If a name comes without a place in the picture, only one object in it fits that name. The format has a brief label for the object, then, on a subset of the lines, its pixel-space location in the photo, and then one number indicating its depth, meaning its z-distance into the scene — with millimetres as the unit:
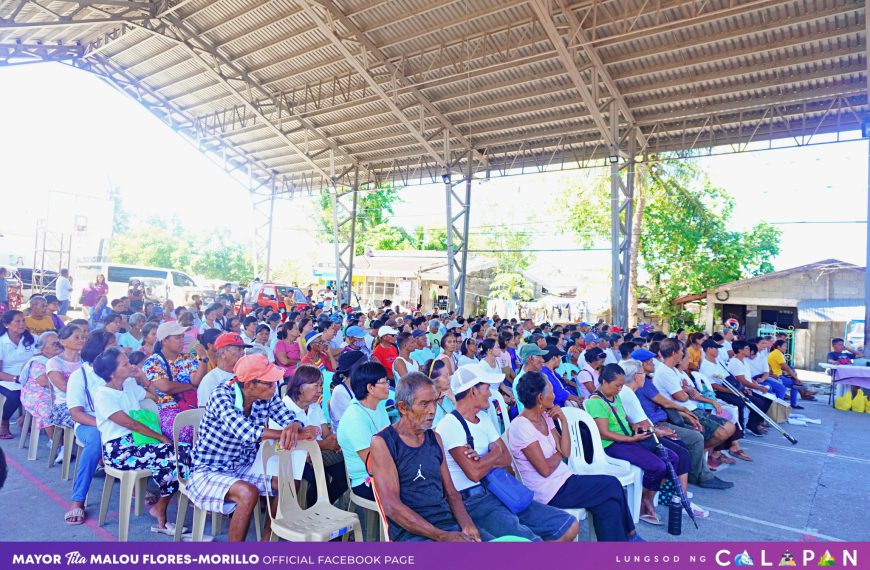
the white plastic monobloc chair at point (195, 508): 2748
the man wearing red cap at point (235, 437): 2615
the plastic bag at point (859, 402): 8789
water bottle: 3510
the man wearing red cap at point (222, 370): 3652
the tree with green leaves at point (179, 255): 31703
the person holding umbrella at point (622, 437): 3594
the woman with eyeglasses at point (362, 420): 2762
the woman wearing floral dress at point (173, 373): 3771
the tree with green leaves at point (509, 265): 25250
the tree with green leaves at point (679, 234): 17781
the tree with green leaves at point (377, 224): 30078
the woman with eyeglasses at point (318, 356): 5309
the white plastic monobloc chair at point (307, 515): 2453
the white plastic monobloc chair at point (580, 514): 2872
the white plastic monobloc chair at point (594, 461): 3361
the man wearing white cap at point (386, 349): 5586
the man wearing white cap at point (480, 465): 2570
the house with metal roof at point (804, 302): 14505
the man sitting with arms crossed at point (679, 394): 4695
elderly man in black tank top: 2232
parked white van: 15867
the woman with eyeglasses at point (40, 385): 3965
